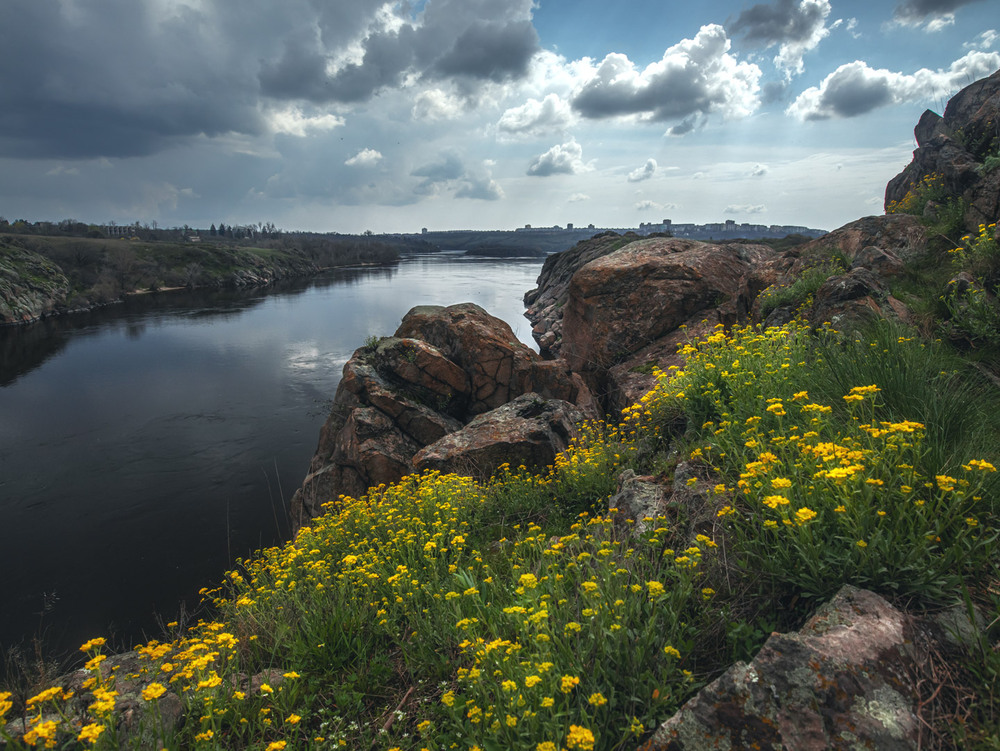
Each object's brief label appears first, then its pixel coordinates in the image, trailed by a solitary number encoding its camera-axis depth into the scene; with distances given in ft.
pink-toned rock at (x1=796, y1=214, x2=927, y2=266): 29.53
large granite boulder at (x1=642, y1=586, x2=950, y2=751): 6.86
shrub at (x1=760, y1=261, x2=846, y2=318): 27.99
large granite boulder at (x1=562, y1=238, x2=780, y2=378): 38.60
